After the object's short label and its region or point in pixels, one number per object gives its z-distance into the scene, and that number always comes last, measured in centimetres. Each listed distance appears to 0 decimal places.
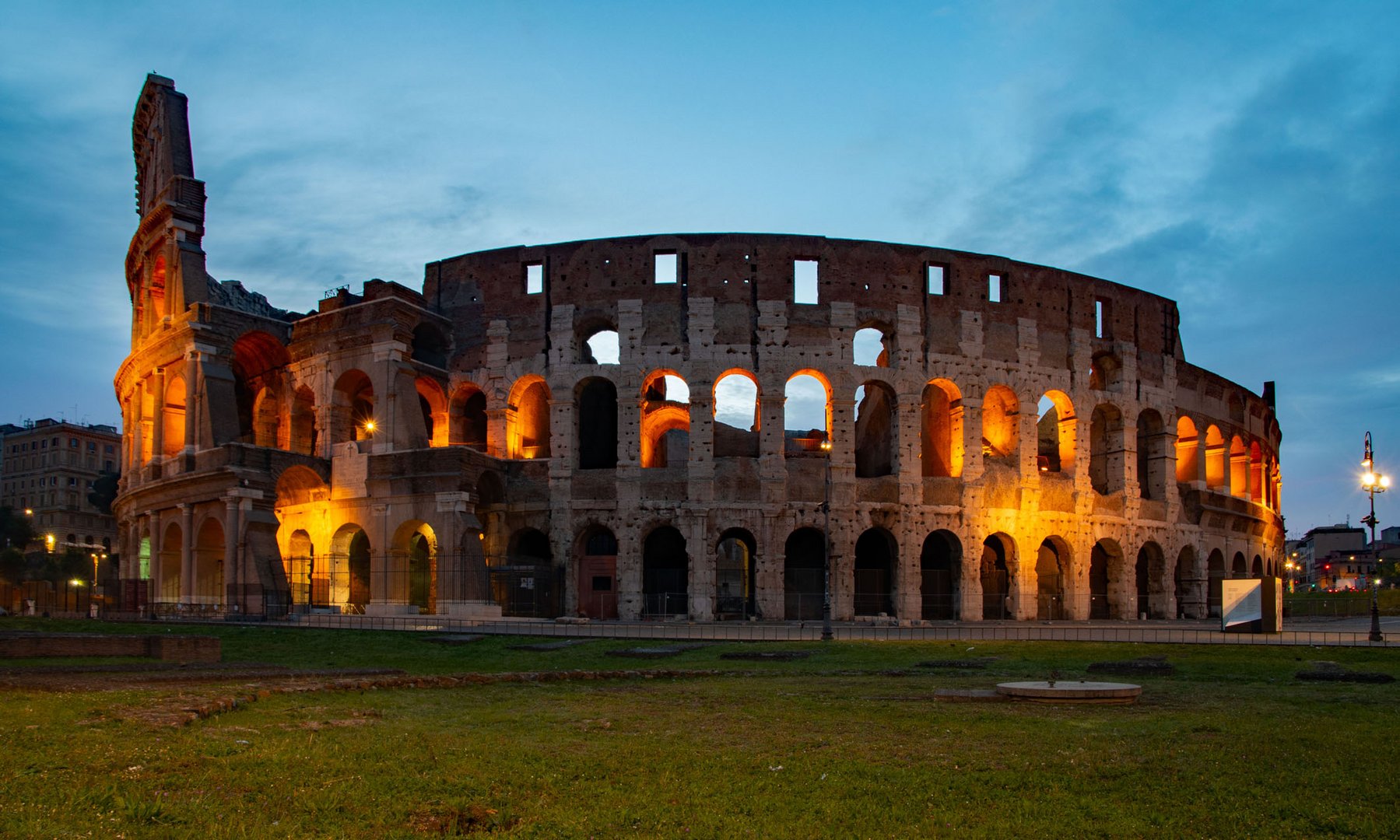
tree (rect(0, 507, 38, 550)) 9112
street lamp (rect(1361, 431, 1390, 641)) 3030
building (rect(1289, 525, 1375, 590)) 13012
